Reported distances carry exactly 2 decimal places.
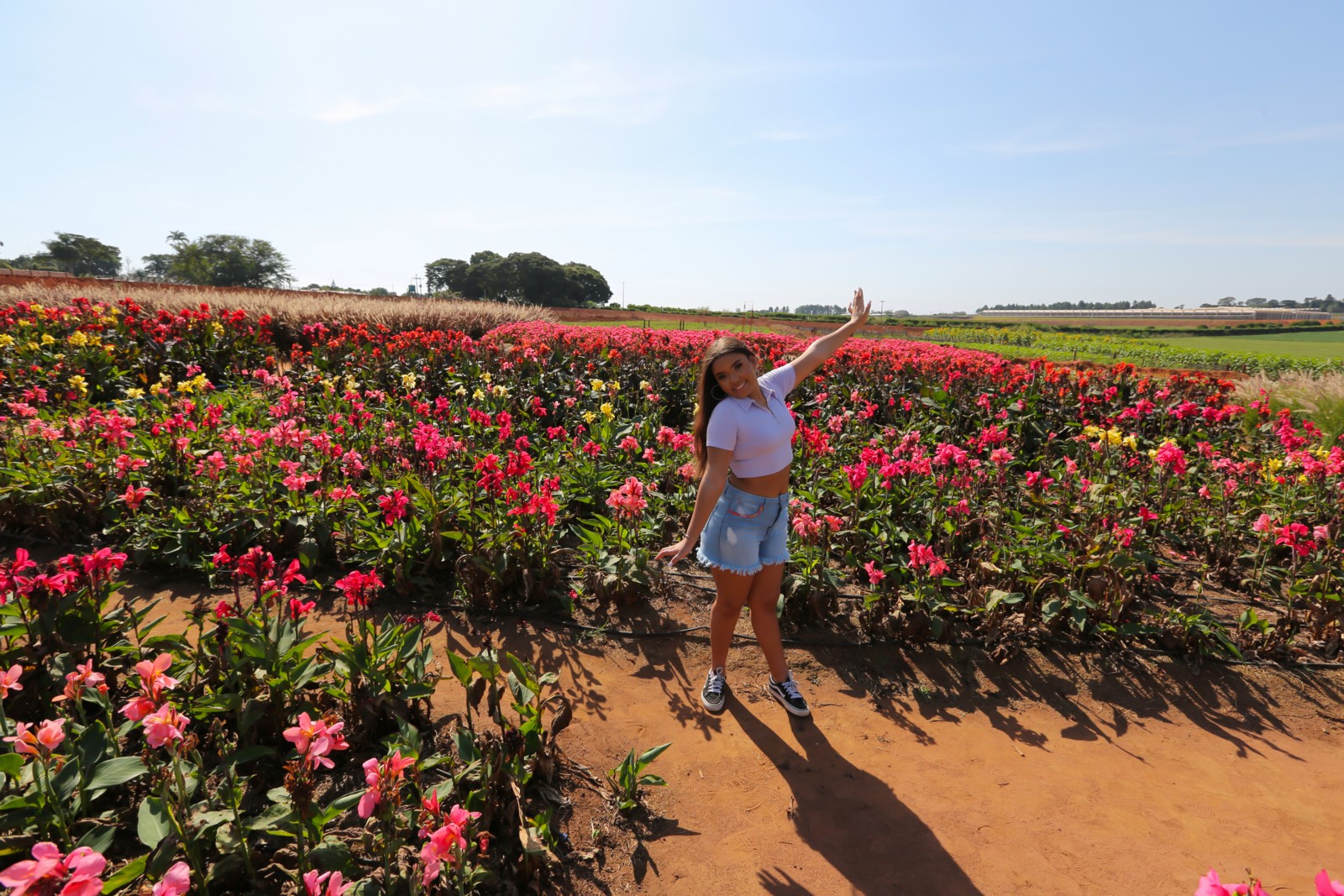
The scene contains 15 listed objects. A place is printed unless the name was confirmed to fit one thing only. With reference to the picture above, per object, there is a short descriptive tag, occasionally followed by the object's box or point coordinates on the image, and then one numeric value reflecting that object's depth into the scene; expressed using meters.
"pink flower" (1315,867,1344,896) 1.16
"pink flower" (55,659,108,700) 2.00
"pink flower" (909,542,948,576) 3.66
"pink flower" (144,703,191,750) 1.77
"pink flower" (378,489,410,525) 3.36
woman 2.78
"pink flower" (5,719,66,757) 1.80
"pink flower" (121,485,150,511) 3.73
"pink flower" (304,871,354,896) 1.51
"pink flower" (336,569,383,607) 2.68
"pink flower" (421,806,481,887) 1.71
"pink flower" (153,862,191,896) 1.41
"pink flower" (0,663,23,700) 2.01
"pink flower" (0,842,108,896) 1.26
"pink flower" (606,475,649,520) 3.88
